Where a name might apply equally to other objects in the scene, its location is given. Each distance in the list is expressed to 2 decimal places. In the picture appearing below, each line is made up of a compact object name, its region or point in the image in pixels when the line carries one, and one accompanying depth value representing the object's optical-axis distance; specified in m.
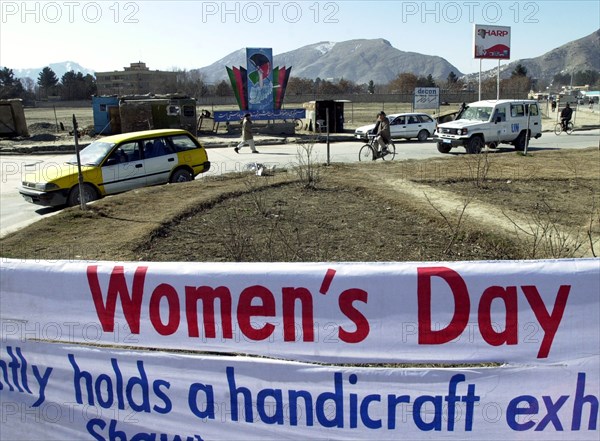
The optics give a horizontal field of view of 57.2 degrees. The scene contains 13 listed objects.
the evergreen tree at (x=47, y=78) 108.68
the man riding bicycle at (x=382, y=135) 17.95
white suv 20.78
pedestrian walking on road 22.81
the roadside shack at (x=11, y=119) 31.08
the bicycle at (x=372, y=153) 18.11
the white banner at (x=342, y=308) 2.53
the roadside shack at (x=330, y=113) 32.84
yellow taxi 11.71
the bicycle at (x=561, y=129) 31.62
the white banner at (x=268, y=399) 2.57
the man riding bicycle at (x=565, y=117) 30.95
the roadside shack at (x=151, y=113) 28.72
